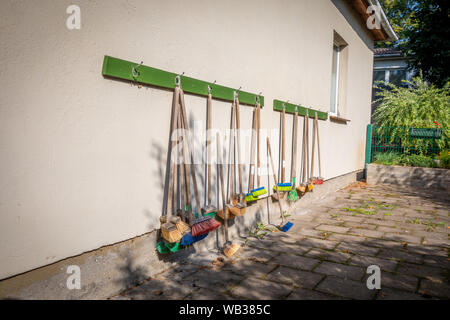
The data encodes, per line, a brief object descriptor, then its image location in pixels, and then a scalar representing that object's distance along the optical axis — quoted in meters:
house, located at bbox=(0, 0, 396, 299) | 1.80
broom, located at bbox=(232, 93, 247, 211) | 3.52
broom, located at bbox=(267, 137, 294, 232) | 4.20
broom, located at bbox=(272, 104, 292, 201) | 4.49
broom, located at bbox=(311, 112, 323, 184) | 5.51
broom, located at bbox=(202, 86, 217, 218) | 3.06
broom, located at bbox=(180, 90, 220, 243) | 2.76
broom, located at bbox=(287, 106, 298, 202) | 4.96
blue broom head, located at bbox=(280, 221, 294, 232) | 4.20
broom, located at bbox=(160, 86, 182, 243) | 2.51
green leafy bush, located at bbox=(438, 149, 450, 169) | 7.96
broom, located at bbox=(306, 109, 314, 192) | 5.36
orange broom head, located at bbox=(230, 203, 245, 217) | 3.39
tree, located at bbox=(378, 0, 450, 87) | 13.77
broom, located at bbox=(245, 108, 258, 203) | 3.77
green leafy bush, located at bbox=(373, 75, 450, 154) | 8.67
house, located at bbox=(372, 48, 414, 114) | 18.84
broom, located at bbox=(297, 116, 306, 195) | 5.23
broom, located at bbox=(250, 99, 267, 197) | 3.96
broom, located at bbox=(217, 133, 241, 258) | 3.25
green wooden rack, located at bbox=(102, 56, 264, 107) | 2.25
